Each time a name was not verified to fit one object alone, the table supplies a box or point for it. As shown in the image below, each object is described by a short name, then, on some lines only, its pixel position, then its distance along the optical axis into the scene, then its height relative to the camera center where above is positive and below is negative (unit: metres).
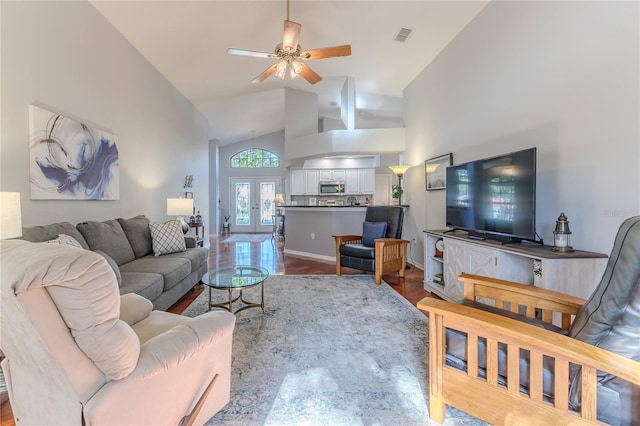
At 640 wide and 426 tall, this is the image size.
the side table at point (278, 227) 8.05 -0.67
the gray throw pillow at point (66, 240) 2.00 -0.25
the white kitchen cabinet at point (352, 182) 7.59 +0.62
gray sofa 2.18 -0.58
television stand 1.89 -0.50
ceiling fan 2.77 +1.64
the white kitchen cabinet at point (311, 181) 7.68 +0.66
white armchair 0.78 -0.53
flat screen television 2.17 +0.07
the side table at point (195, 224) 5.13 -0.36
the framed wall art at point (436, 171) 3.81 +0.50
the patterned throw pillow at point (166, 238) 3.24 -0.39
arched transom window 10.32 +1.74
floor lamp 4.80 +0.62
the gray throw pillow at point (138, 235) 3.13 -0.34
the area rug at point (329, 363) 1.42 -1.07
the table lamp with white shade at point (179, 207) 4.09 -0.02
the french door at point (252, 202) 10.32 +0.11
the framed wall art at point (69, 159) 2.30 +0.45
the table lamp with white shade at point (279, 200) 8.16 +0.15
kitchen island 5.28 -0.43
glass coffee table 2.37 -0.68
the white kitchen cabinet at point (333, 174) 7.63 +0.85
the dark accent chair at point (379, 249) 3.65 -0.62
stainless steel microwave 7.58 +0.49
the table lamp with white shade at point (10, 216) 1.63 -0.06
